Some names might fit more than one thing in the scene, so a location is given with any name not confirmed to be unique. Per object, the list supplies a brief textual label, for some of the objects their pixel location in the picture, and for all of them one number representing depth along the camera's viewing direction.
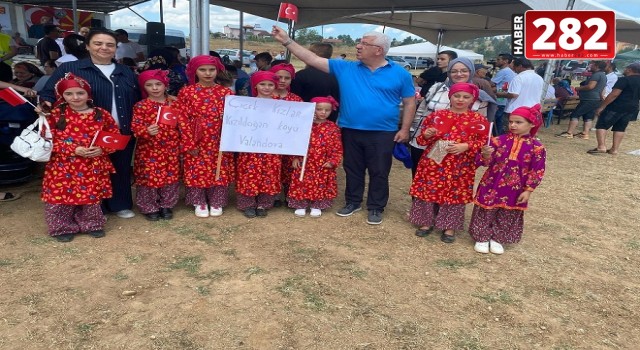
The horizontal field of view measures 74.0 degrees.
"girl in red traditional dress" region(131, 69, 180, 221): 3.61
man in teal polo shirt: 3.75
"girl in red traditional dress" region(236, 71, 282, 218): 3.96
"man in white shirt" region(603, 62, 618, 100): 11.75
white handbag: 3.08
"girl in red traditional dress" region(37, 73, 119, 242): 3.23
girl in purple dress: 3.37
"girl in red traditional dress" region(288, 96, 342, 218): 4.09
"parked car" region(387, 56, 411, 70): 38.11
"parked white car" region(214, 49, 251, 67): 27.47
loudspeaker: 10.62
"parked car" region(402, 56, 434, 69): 39.94
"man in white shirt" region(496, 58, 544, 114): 7.09
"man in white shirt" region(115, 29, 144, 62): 8.30
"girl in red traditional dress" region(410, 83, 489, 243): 3.52
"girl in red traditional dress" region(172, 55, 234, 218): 3.72
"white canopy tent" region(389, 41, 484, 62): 31.41
